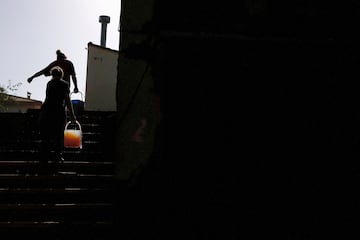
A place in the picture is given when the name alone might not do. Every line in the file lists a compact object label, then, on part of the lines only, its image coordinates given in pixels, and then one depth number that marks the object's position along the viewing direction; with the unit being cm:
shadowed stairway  507
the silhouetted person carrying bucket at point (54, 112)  579
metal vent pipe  2102
